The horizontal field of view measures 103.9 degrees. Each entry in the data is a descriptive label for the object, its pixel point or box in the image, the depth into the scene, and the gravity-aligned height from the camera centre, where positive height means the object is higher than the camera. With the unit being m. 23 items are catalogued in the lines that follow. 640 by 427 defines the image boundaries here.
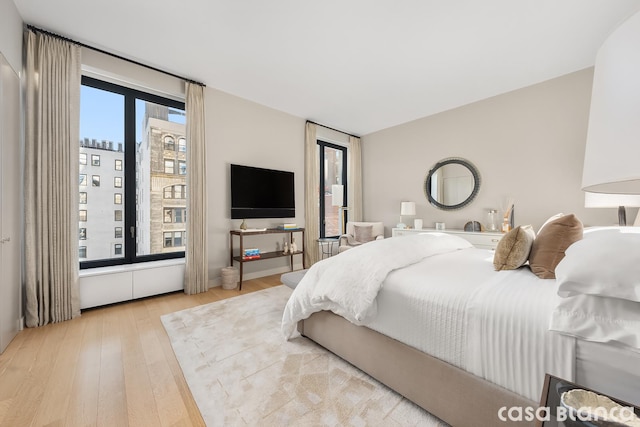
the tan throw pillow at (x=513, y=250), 1.56 -0.24
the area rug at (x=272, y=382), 1.33 -1.09
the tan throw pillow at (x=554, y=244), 1.43 -0.19
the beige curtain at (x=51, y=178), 2.33 +0.33
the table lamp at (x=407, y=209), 4.55 +0.04
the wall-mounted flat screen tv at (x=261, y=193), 3.78 +0.30
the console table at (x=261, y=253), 3.55 -0.55
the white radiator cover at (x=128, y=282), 2.71 -0.82
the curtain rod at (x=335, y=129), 4.82 +1.73
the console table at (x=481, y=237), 3.50 -0.37
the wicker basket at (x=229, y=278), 3.48 -0.92
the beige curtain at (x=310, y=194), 4.68 +0.33
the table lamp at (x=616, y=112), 0.41 +0.17
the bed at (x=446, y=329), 1.00 -0.58
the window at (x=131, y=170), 2.95 +0.55
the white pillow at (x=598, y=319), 0.90 -0.41
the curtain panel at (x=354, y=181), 5.52 +0.68
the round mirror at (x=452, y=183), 4.09 +0.48
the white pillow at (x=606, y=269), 0.90 -0.22
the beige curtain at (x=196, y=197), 3.30 +0.20
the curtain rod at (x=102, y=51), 2.41 +1.78
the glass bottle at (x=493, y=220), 3.81 -0.14
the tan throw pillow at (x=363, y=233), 4.77 -0.41
